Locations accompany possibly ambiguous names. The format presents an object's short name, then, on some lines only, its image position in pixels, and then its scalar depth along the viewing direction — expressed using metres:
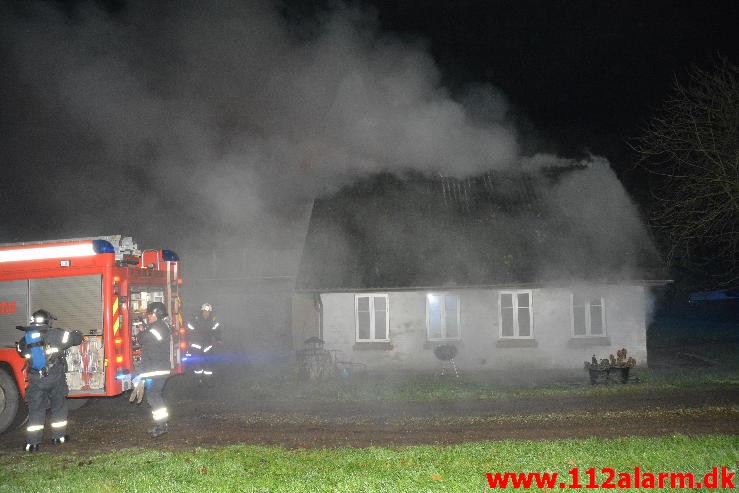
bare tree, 12.21
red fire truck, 8.82
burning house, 14.84
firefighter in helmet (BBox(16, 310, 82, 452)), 7.91
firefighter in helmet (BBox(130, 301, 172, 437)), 8.20
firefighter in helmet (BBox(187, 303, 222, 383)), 11.44
